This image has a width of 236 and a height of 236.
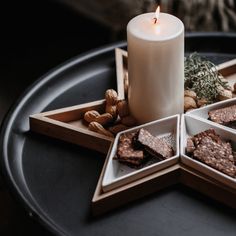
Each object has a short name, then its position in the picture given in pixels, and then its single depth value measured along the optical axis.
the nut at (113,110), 1.10
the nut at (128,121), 1.09
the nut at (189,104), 1.11
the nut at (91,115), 1.10
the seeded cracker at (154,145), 1.00
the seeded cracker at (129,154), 1.00
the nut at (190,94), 1.12
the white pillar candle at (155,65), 1.03
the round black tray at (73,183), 0.97
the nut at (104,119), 1.09
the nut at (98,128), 1.07
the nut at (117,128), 1.08
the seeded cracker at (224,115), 1.05
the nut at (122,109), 1.10
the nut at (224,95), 1.12
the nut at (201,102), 1.11
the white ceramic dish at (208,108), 1.07
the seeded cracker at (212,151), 0.98
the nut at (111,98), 1.11
